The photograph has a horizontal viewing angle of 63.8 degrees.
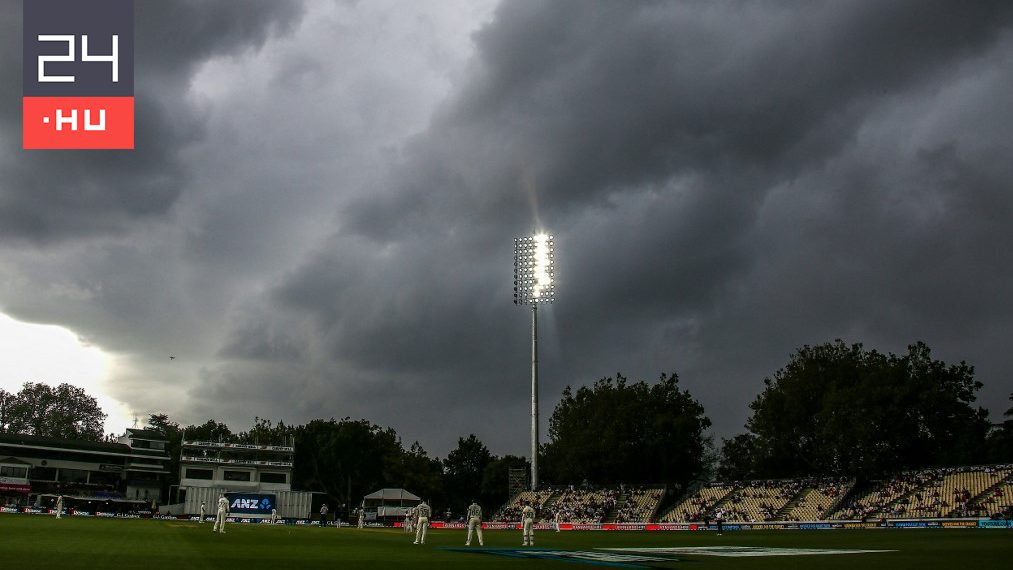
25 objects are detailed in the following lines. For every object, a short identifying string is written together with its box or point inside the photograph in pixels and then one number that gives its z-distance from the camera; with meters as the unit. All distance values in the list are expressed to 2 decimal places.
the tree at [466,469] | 149.12
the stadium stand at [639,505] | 79.75
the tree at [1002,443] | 82.44
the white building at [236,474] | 103.31
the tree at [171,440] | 133.62
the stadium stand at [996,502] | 53.62
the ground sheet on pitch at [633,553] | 24.44
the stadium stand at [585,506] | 81.20
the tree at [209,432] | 143.38
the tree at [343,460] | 134.25
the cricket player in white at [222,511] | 41.14
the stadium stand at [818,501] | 66.38
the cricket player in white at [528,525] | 34.69
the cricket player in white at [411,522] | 56.44
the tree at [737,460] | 113.19
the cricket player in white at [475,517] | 34.62
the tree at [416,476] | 133.62
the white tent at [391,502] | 91.94
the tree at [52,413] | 139.88
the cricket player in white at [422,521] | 37.12
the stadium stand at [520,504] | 84.62
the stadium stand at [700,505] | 73.94
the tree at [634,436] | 99.88
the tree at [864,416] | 74.31
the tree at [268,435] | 138.62
